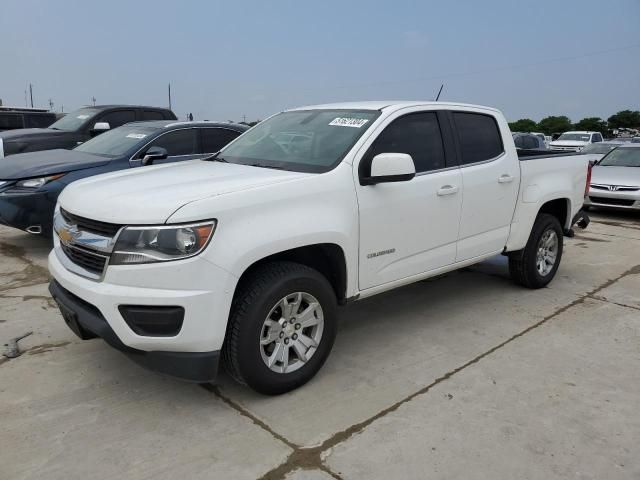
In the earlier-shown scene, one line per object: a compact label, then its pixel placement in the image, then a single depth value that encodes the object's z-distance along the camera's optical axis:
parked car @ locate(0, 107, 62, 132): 13.23
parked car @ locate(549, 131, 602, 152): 21.57
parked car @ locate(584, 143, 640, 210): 9.93
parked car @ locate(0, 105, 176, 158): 8.70
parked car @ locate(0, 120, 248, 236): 5.88
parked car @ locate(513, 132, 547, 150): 14.95
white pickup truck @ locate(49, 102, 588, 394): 2.68
